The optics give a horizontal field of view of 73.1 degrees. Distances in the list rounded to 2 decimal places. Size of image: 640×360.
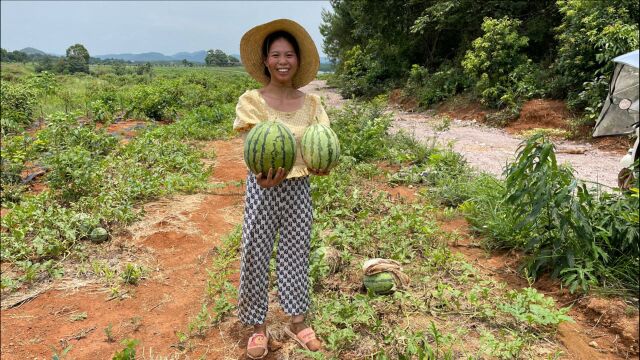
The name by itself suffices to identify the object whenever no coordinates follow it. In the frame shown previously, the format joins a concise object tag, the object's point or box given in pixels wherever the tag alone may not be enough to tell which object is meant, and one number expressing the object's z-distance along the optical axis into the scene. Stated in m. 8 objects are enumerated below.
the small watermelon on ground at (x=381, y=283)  3.30
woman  2.58
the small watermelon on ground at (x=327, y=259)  3.62
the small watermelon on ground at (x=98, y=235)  4.39
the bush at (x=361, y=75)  20.25
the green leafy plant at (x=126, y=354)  2.45
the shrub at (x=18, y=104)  10.14
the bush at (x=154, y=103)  12.83
